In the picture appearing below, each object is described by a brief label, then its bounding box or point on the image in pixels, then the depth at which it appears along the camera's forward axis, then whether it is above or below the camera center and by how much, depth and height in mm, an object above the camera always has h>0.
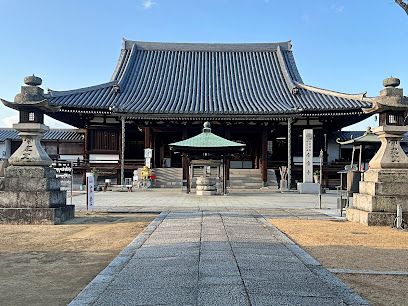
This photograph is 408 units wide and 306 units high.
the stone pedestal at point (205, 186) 20392 -1039
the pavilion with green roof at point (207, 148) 20109 +868
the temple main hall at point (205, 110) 25344 +3388
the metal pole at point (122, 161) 25444 +238
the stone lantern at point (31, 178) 9922 -348
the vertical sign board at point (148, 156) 25719 +562
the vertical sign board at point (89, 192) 12519 -844
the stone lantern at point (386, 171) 10055 -118
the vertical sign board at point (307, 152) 22547 +784
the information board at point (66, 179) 15711 -628
